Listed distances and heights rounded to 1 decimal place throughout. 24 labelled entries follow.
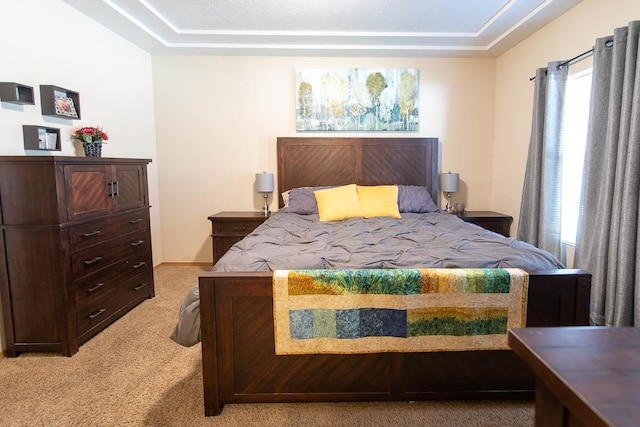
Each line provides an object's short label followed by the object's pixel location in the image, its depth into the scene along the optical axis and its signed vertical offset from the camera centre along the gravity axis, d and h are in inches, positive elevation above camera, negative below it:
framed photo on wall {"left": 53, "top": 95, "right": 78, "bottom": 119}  105.5 +20.3
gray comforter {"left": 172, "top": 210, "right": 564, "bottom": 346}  69.8 -16.7
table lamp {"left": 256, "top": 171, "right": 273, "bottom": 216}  158.7 -3.2
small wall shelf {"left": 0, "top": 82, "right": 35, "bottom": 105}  89.0 +20.1
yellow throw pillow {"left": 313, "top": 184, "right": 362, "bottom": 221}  134.6 -10.9
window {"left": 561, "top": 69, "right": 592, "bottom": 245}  117.6 +8.8
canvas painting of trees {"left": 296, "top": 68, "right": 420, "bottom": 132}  163.8 +33.8
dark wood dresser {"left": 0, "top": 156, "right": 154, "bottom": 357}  87.9 -19.4
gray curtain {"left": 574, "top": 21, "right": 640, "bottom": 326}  88.4 -2.8
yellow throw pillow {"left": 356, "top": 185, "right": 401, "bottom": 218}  138.0 -10.1
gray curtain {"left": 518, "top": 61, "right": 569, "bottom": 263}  121.5 +5.0
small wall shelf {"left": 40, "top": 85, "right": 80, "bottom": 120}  103.1 +21.3
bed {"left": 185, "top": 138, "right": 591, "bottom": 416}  65.6 -34.4
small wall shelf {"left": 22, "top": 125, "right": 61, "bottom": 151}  97.0 +10.2
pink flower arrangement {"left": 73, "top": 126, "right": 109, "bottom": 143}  111.9 +12.3
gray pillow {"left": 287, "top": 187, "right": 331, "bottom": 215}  146.2 -10.8
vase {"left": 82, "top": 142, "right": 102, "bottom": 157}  111.9 +8.1
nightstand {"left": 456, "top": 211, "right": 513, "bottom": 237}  153.3 -19.6
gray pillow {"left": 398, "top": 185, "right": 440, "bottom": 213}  148.3 -10.5
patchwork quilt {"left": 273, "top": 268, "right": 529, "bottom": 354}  64.7 -23.8
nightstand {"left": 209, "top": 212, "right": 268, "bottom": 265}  153.0 -22.4
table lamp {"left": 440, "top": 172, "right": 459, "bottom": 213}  161.5 -3.3
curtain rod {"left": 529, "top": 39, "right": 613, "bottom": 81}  97.4 +35.7
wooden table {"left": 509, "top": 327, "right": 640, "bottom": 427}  25.4 -15.8
